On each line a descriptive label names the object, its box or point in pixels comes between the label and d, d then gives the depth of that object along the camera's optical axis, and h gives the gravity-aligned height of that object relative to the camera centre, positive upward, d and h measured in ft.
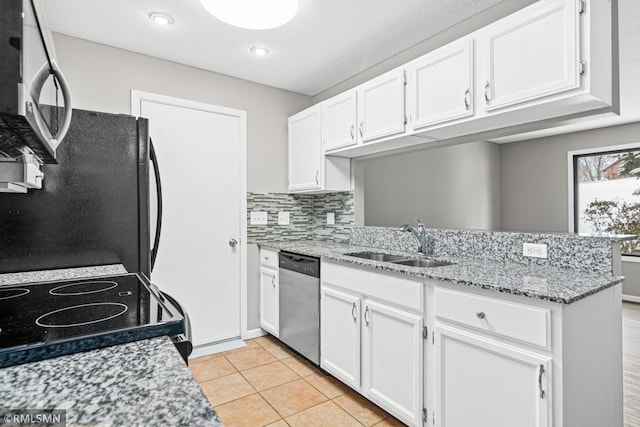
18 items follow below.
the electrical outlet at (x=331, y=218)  10.74 -0.13
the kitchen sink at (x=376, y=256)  8.16 -1.02
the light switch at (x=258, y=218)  10.57 -0.12
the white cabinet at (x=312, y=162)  9.64 +1.51
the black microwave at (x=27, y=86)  1.68 +0.77
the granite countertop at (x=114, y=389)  1.62 -0.96
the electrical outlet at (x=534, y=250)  5.91 -0.65
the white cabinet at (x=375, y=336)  5.71 -2.32
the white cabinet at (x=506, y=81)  4.80 +2.22
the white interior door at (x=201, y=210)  9.12 +0.13
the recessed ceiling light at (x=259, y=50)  8.45 +4.08
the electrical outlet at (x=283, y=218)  11.14 -0.12
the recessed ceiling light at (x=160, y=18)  7.06 +4.11
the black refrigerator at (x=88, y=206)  5.35 +0.15
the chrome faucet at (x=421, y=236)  7.68 -0.50
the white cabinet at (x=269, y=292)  9.78 -2.27
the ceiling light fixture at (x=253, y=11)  5.48 +3.32
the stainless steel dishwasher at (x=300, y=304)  8.16 -2.26
